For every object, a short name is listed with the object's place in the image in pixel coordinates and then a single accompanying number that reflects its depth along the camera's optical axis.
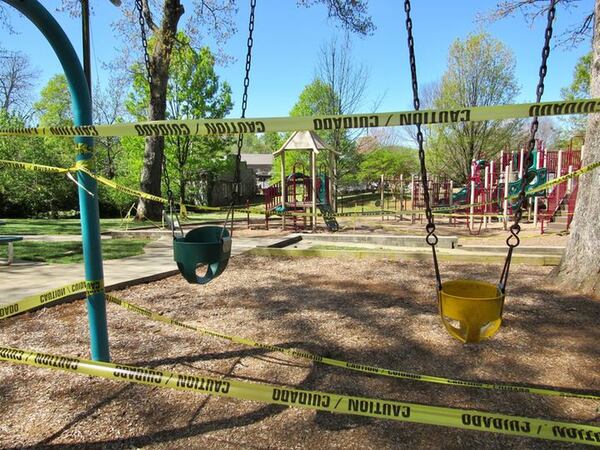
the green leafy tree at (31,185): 21.59
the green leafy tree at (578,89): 26.42
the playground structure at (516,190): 13.59
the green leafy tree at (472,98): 24.81
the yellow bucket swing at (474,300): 2.00
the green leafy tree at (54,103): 38.56
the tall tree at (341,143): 26.05
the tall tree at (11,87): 37.56
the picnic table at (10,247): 6.42
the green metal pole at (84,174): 2.47
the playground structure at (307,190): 14.07
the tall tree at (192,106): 22.81
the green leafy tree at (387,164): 35.75
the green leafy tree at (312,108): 26.73
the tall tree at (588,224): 4.79
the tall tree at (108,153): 28.58
